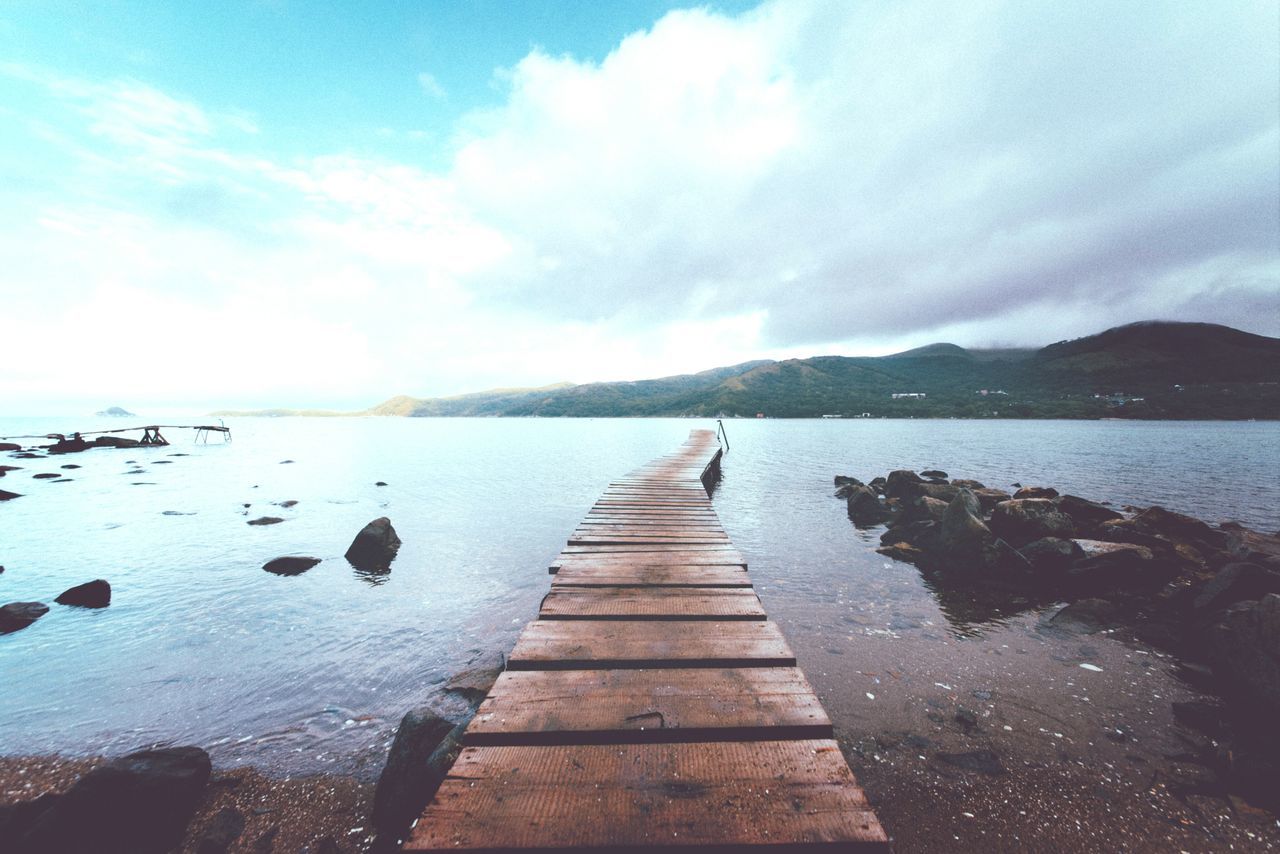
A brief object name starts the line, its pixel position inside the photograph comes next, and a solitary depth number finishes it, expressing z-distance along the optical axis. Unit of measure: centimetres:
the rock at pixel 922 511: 1559
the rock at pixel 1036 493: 1858
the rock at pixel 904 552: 1297
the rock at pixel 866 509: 1806
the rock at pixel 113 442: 5697
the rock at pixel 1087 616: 861
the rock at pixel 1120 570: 1043
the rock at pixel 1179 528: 1421
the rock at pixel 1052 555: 1104
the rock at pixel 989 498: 1831
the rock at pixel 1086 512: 1622
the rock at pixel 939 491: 1897
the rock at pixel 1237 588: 784
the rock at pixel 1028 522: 1302
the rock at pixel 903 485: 2066
